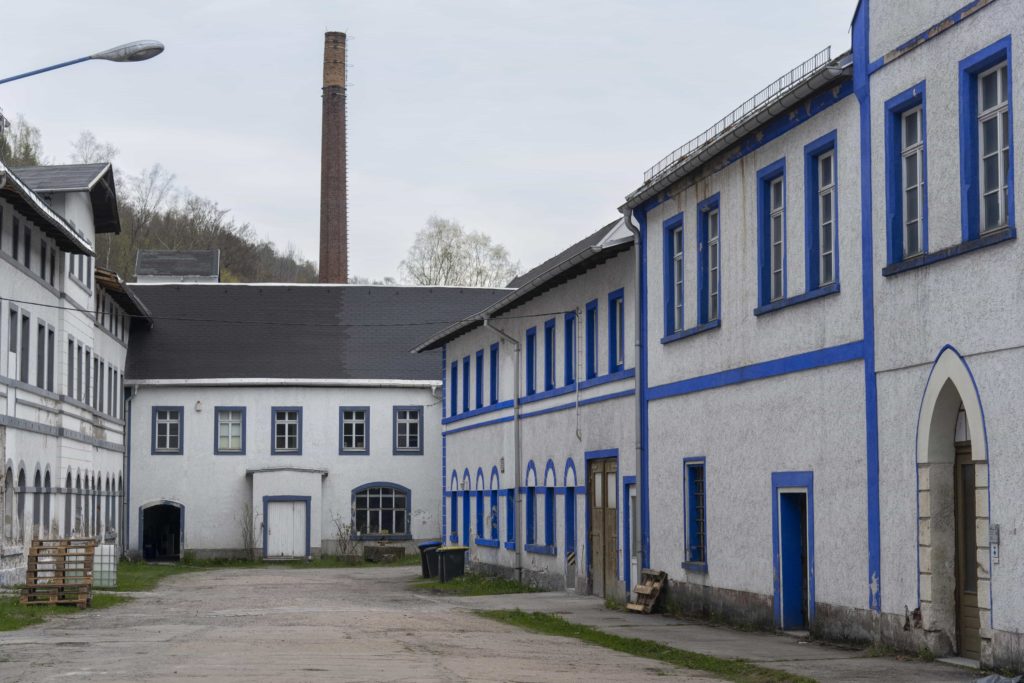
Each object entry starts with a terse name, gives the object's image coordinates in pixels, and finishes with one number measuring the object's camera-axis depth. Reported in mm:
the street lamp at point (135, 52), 17234
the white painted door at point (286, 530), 55625
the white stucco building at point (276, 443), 56031
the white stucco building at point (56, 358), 33188
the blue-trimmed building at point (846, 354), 15344
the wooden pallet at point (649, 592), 24875
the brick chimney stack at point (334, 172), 62188
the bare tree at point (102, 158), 79062
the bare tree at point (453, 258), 81875
